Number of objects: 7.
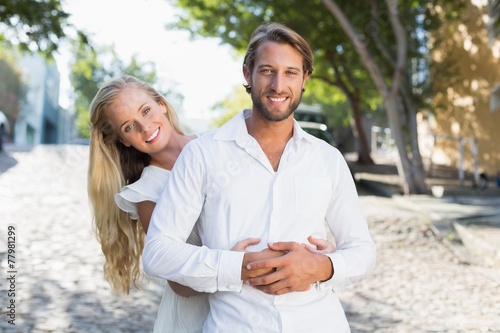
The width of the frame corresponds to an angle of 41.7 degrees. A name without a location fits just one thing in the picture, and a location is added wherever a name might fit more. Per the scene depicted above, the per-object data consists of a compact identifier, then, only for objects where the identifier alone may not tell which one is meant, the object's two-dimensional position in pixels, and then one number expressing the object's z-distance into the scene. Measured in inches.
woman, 96.3
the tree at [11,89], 1494.8
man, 80.4
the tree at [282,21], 716.0
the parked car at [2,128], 714.2
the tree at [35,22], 372.8
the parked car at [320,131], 538.4
